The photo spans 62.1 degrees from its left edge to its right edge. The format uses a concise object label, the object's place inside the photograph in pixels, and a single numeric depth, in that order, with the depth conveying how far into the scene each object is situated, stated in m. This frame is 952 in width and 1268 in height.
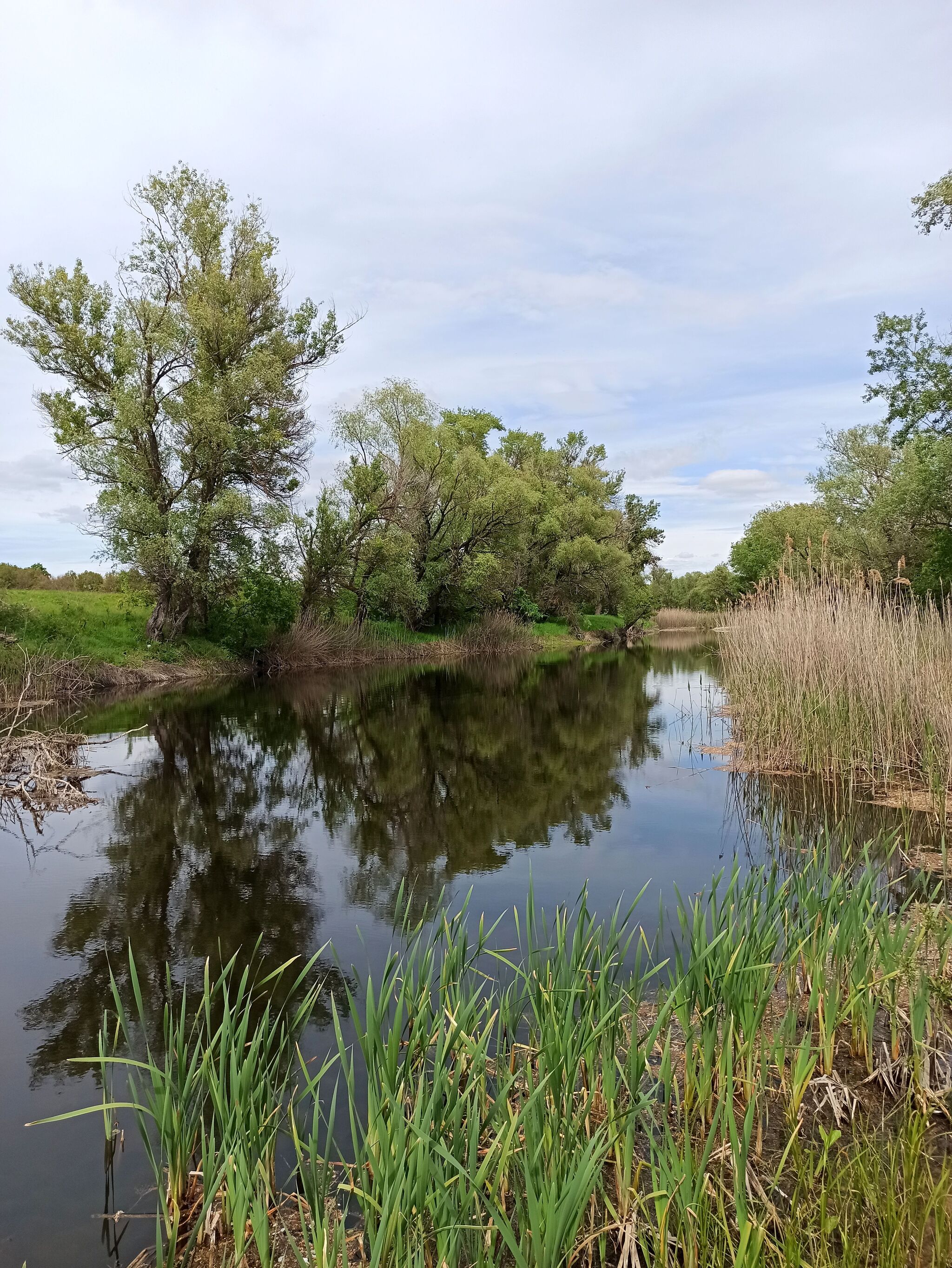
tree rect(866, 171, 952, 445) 22.69
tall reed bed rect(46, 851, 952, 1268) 2.38
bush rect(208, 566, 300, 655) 28.73
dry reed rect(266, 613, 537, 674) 30.25
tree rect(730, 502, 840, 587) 53.62
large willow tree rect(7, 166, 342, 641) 25.36
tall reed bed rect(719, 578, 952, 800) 9.49
